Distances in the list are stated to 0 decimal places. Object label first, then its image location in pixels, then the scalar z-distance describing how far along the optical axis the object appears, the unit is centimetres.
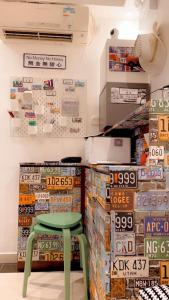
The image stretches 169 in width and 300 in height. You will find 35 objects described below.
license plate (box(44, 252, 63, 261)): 262
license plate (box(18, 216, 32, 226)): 262
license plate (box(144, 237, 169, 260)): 132
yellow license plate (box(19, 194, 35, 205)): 262
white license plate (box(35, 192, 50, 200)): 264
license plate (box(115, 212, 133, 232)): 130
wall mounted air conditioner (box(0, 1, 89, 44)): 245
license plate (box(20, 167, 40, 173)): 262
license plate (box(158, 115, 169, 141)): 138
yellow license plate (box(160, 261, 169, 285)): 132
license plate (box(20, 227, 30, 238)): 263
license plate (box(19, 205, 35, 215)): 262
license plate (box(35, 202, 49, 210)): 263
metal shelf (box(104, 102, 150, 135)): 158
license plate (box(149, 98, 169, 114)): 137
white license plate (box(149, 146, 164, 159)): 141
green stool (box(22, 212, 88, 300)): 183
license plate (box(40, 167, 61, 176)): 264
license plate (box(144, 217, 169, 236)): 132
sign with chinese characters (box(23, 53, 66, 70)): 301
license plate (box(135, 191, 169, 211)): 132
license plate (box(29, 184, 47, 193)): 263
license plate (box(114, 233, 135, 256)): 129
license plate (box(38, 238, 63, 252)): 262
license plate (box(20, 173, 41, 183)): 262
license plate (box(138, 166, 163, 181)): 133
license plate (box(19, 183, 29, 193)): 262
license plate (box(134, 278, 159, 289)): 130
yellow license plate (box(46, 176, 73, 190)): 265
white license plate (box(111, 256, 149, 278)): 129
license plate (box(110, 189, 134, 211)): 130
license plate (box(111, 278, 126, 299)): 128
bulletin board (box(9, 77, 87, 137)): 297
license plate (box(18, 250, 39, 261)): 261
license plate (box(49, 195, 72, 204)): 265
